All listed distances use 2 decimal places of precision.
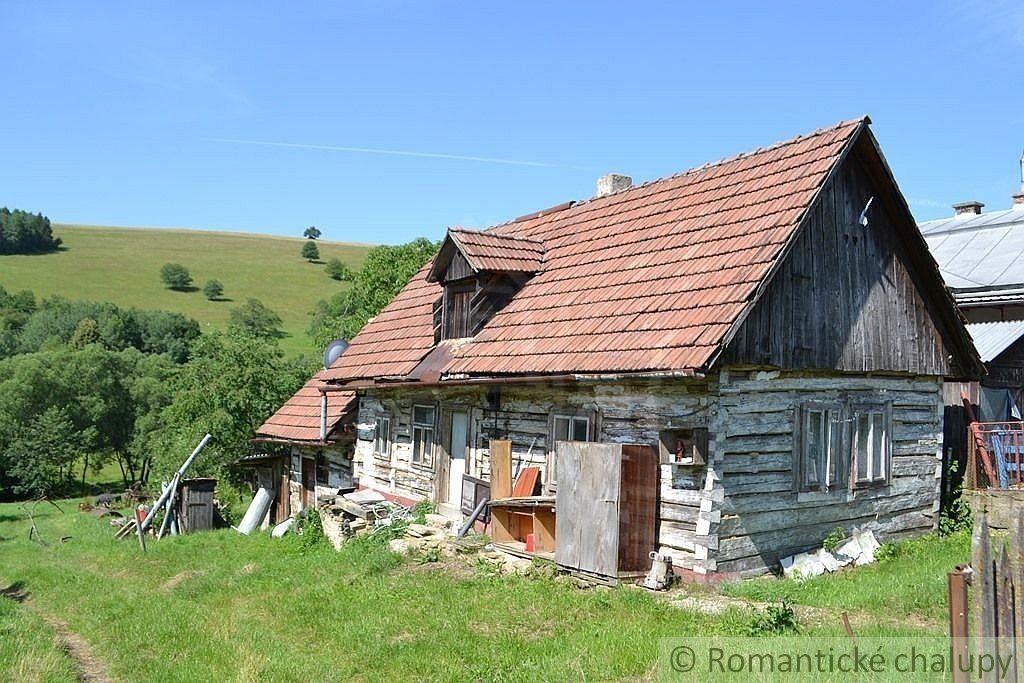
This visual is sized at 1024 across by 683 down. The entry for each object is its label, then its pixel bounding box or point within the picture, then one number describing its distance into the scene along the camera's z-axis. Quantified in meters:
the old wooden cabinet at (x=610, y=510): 11.07
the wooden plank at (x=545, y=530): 12.73
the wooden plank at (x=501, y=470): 13.91
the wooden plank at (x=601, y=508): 11.05
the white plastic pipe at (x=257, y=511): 22.48
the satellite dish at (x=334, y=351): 21.78
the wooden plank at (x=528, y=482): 13.38
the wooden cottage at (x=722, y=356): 11.25
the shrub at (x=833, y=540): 12.27
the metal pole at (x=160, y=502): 20.61
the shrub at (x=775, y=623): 8.37
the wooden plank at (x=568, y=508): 11.52
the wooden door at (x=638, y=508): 11.12
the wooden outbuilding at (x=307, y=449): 19.80
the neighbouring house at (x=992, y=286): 18.16
